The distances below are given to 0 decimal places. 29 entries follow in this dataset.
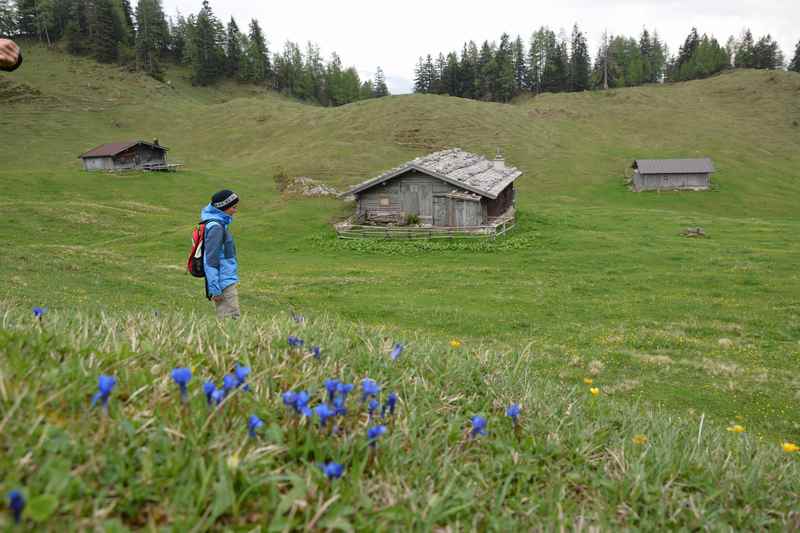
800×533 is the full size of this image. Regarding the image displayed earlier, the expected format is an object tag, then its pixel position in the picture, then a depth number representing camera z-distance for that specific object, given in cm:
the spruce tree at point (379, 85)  15599
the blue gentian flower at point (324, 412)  246
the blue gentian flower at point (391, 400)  285
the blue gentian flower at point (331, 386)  268
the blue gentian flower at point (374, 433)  251
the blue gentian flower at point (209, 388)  240
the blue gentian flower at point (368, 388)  286
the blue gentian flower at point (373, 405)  273
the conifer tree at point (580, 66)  12794
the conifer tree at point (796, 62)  12644
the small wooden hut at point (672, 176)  6203
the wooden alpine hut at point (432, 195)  3694
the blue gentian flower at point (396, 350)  385
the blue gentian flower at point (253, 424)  235
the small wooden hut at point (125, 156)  6769
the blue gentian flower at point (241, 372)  266
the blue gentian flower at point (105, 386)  213
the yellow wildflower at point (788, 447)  382
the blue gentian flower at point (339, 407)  266
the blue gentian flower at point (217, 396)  242
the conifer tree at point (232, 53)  13512
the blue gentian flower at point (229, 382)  253
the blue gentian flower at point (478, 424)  290
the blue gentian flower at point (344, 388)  272
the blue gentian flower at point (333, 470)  211
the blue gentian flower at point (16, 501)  153
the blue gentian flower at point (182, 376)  230
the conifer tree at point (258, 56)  13625
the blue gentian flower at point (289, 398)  256
